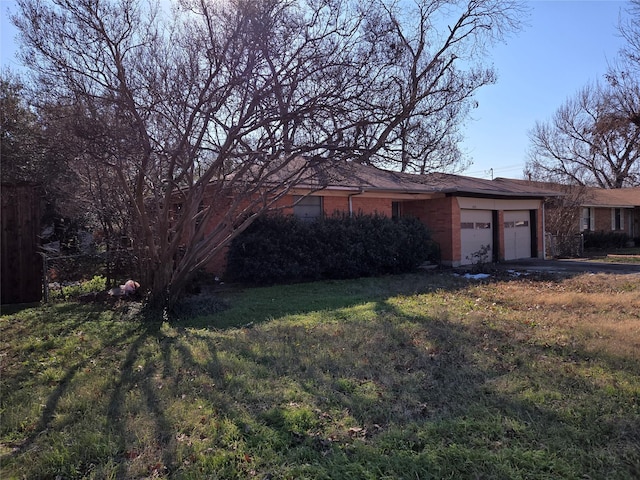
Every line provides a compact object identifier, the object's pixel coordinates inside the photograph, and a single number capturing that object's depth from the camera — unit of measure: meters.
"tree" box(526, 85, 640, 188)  36.53
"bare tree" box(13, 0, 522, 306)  7.14
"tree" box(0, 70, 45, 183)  9.53
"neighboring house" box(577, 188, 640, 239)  27.45
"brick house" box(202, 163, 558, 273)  15.29
